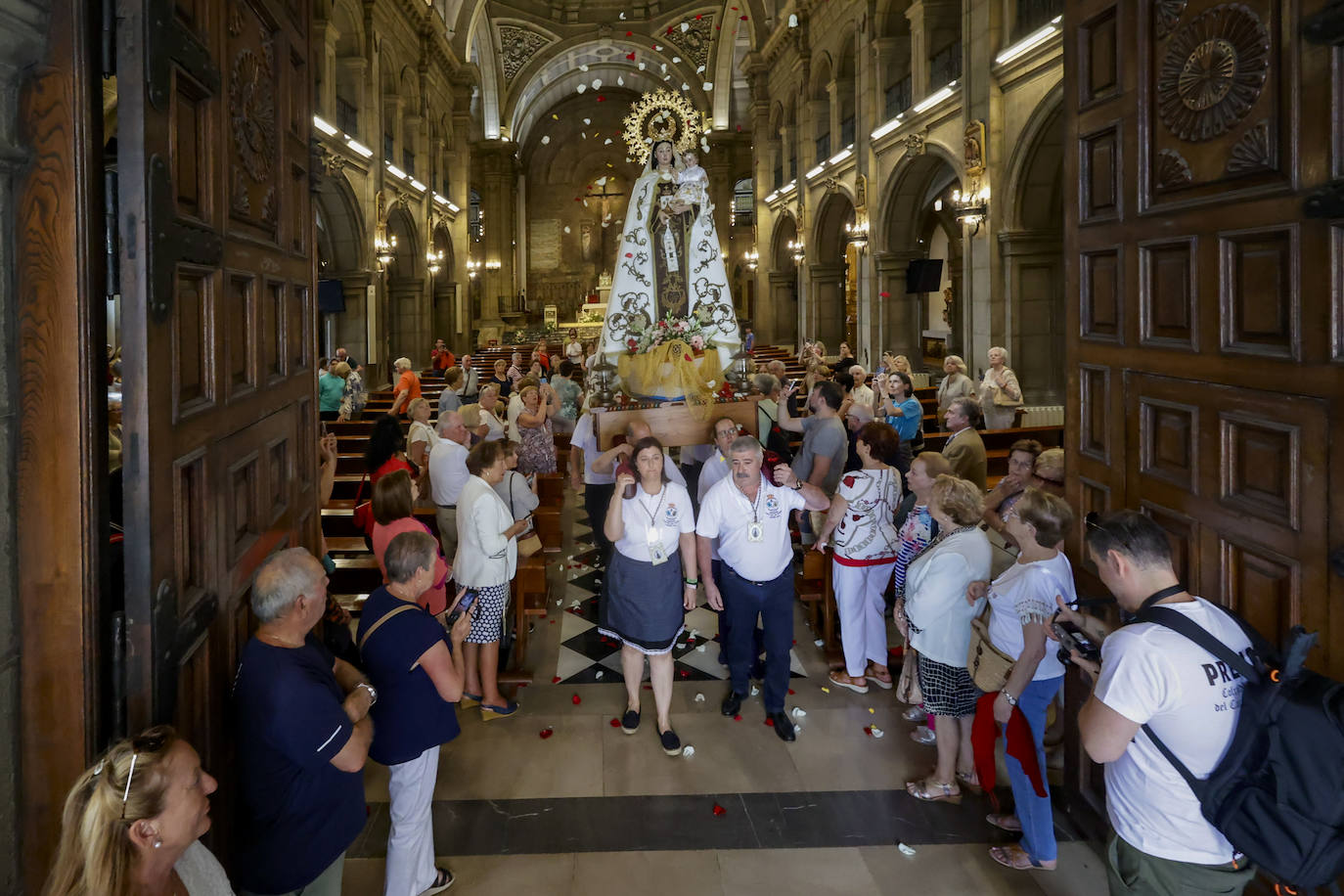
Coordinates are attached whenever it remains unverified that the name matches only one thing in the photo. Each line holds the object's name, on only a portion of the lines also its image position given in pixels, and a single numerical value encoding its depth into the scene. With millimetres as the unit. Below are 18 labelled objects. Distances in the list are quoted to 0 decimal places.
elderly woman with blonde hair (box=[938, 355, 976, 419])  8335
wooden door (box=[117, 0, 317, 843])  1737
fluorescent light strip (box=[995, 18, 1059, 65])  9391
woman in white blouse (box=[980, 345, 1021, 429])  8617
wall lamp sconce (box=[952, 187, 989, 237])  11242
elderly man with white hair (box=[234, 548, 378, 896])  2117
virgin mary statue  5824
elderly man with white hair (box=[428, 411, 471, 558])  5062
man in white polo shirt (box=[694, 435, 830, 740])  4074
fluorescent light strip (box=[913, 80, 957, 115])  12226
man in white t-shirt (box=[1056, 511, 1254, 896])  1944
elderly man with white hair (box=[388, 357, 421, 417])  8578
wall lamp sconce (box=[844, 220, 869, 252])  15977
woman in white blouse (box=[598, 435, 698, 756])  3977
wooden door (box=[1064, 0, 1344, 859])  2090
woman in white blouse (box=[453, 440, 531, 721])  4090
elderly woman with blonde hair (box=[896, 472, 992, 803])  3449
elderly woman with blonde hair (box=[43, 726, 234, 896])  1458
